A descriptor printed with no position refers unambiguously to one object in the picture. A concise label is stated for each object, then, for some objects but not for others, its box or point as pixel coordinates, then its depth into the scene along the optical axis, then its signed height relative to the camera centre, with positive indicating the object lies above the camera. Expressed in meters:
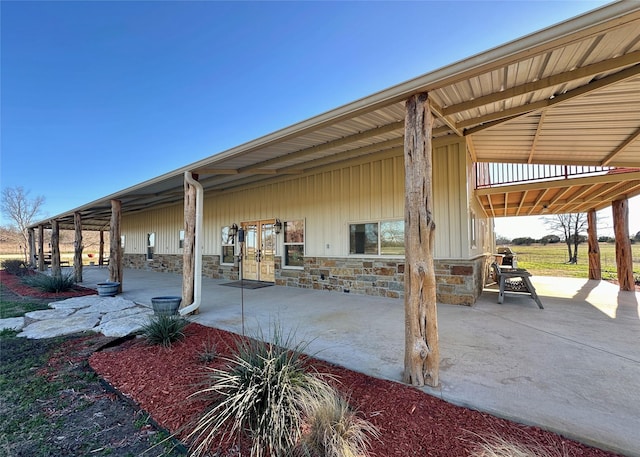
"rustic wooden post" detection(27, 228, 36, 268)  17.96 +0.01
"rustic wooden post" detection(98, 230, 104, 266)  18.55 -0.42
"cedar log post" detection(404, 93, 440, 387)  2.60 -0.30
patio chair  5.90 -1.15
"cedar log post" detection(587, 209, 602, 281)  10.38 -0.56
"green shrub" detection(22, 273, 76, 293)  8.27 -1.12
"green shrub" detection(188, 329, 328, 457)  1.83 -1.19
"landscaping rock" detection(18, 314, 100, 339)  4.42 -1.36
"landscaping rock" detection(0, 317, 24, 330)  4.80 -1.36
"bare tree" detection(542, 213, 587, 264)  19.67 +0.41
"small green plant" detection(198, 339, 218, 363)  3.18 -1.30
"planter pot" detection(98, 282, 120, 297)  7.43 -1.18
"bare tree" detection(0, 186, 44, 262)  24.94 +3.52
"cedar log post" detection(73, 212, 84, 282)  10.00 -0.14
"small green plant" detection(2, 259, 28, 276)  13.35 -1.08
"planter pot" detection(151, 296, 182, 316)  5.07 -1.12
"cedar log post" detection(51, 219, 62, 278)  11.15 -0.05
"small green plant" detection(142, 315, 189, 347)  3.78 -1.19
